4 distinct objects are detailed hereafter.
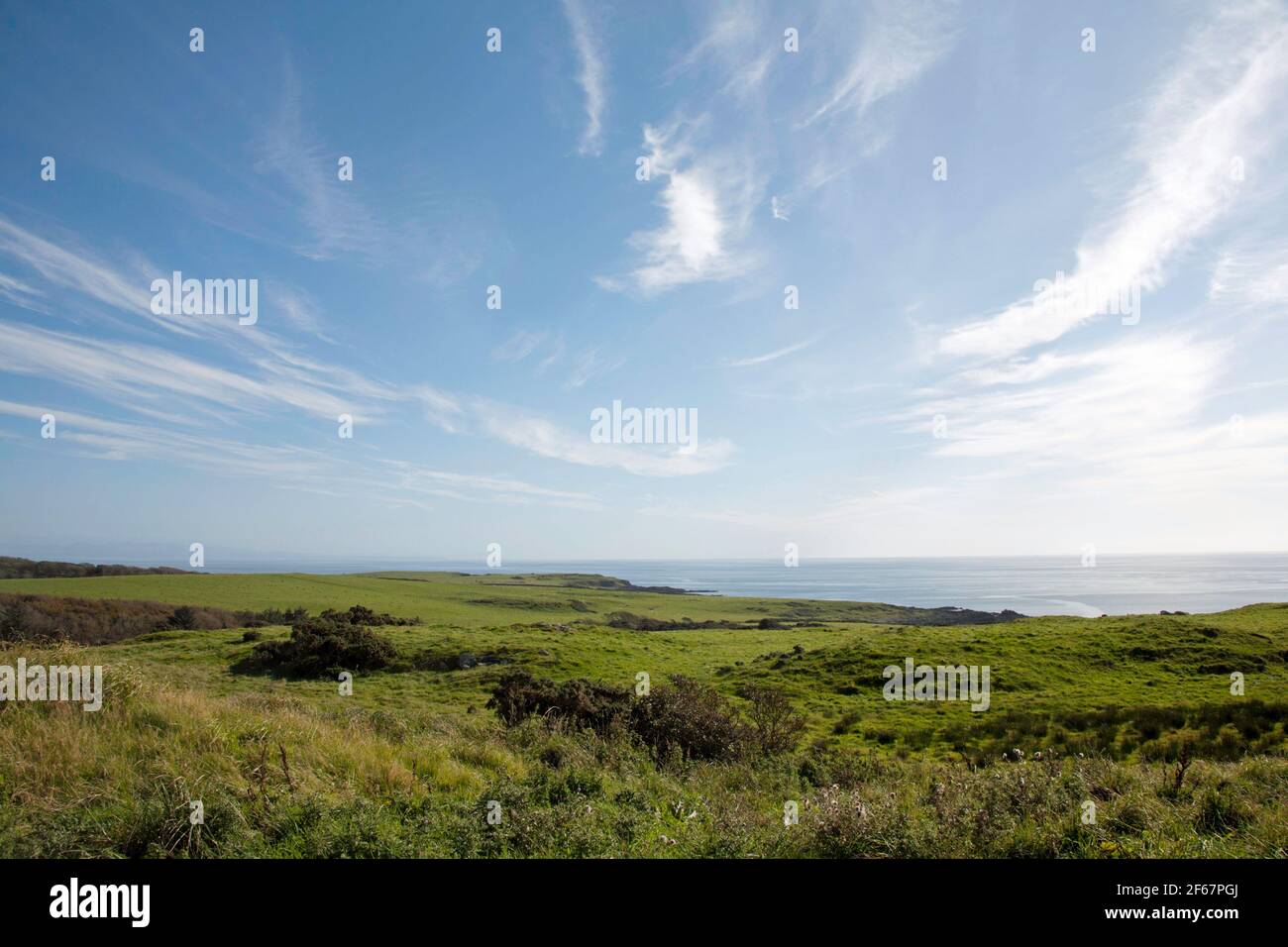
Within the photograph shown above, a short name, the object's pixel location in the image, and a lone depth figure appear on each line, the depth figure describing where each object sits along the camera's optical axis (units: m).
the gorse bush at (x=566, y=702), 15.41
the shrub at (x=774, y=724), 15.62
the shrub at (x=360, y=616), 39.26
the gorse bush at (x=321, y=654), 26.98
